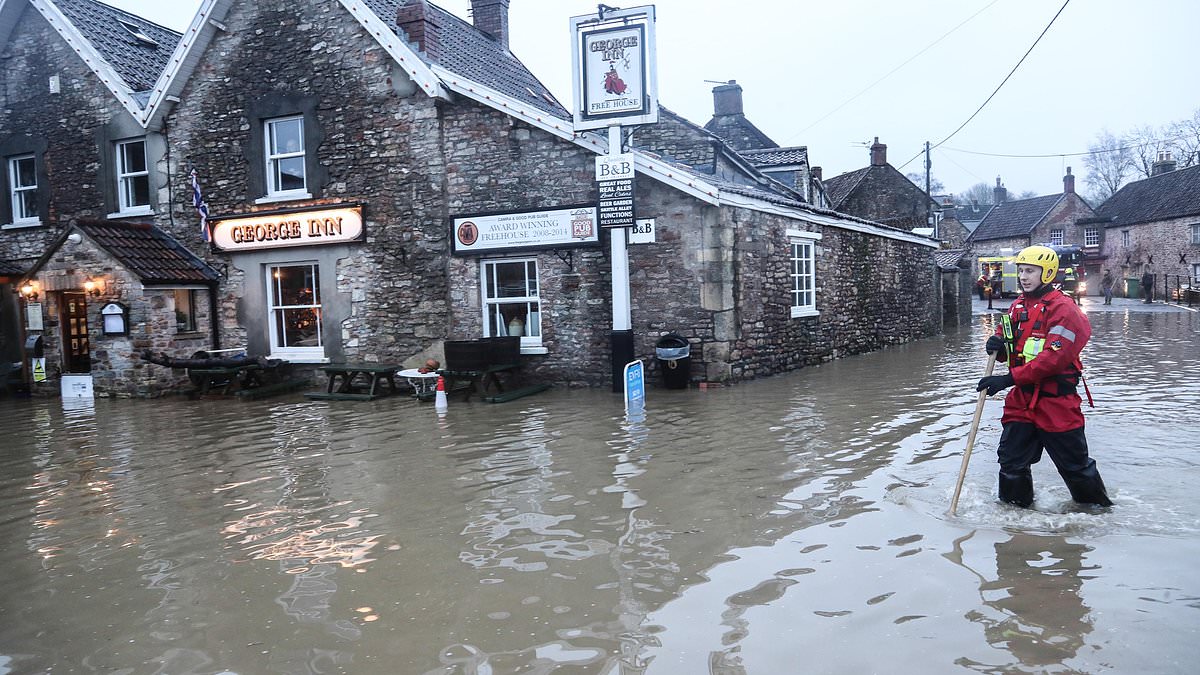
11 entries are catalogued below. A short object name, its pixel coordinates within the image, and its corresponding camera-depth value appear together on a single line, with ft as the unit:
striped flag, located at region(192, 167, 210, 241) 53.21
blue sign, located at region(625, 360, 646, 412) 38.60
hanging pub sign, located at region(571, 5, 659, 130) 41.75
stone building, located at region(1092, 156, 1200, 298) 143.02
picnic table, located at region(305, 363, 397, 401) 45.91
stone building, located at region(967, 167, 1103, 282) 177.88
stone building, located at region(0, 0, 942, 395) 44.93
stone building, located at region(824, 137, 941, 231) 117.60
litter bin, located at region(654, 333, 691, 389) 43.04
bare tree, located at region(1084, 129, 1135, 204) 221.66
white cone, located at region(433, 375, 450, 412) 40.59
